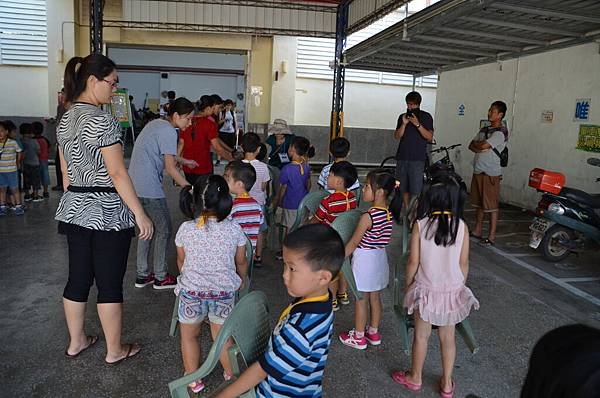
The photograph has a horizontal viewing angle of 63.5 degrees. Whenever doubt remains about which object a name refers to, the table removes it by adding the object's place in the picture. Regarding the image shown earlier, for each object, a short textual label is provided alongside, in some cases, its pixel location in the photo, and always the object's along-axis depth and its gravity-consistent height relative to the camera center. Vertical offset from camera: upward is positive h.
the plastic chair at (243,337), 1.57 -0.72
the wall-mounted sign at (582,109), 6.71 +0.45
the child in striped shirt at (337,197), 3.43 -0.48
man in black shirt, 5.73 -0.13
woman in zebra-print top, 2.49 -0.42
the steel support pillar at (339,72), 8.70 +1.04
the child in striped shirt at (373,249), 2.95 -0.72
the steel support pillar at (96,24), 7.25 +1.41
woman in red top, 4.91 -0.19
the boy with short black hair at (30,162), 7.03 -0.67
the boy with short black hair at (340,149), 4.31 -0.16
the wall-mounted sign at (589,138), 6.49 +0.06
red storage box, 5.36 -0.45
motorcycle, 5.15 -0.84
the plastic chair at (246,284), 2.66 -0.94
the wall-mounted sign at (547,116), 7.45 +0.37
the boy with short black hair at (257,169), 4.30 -0.38
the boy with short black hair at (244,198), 3.36 -0.51
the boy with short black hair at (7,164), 6.28 -0.63
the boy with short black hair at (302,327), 1.52 -0.63
